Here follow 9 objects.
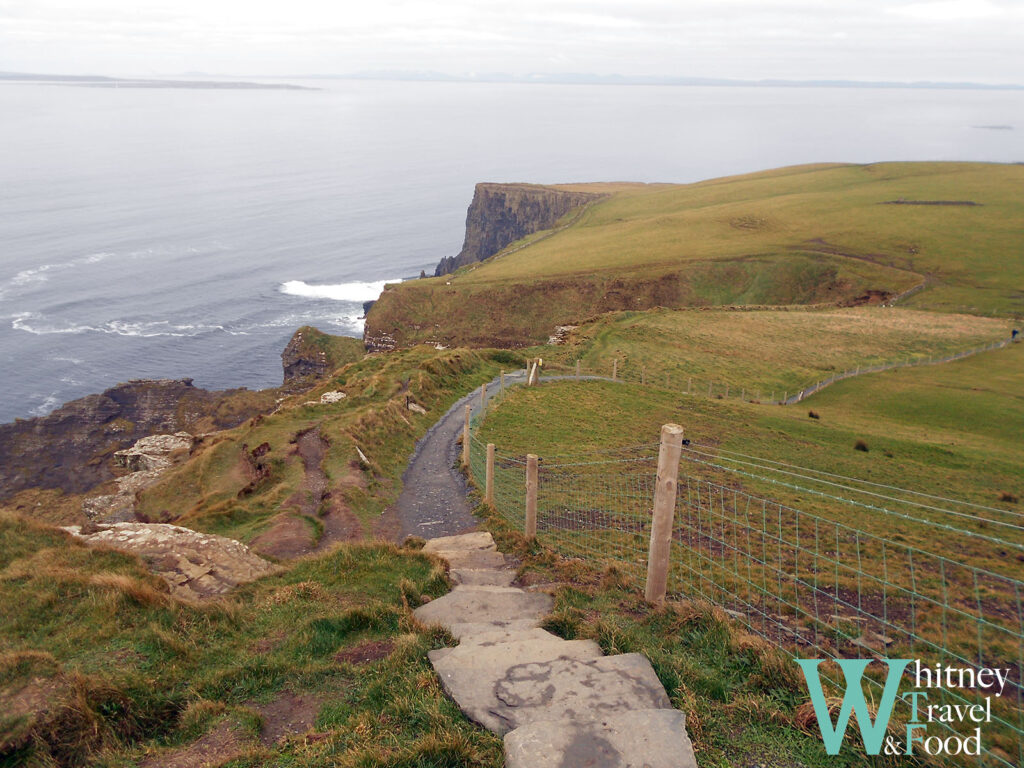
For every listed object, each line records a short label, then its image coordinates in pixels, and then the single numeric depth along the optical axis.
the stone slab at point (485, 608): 9.55
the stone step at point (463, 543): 14.99
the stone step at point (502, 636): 8.24
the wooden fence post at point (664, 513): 9.11
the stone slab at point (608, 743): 5.78
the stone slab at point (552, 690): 6.51
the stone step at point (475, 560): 13.20
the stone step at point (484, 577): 11.82
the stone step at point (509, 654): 7.51
